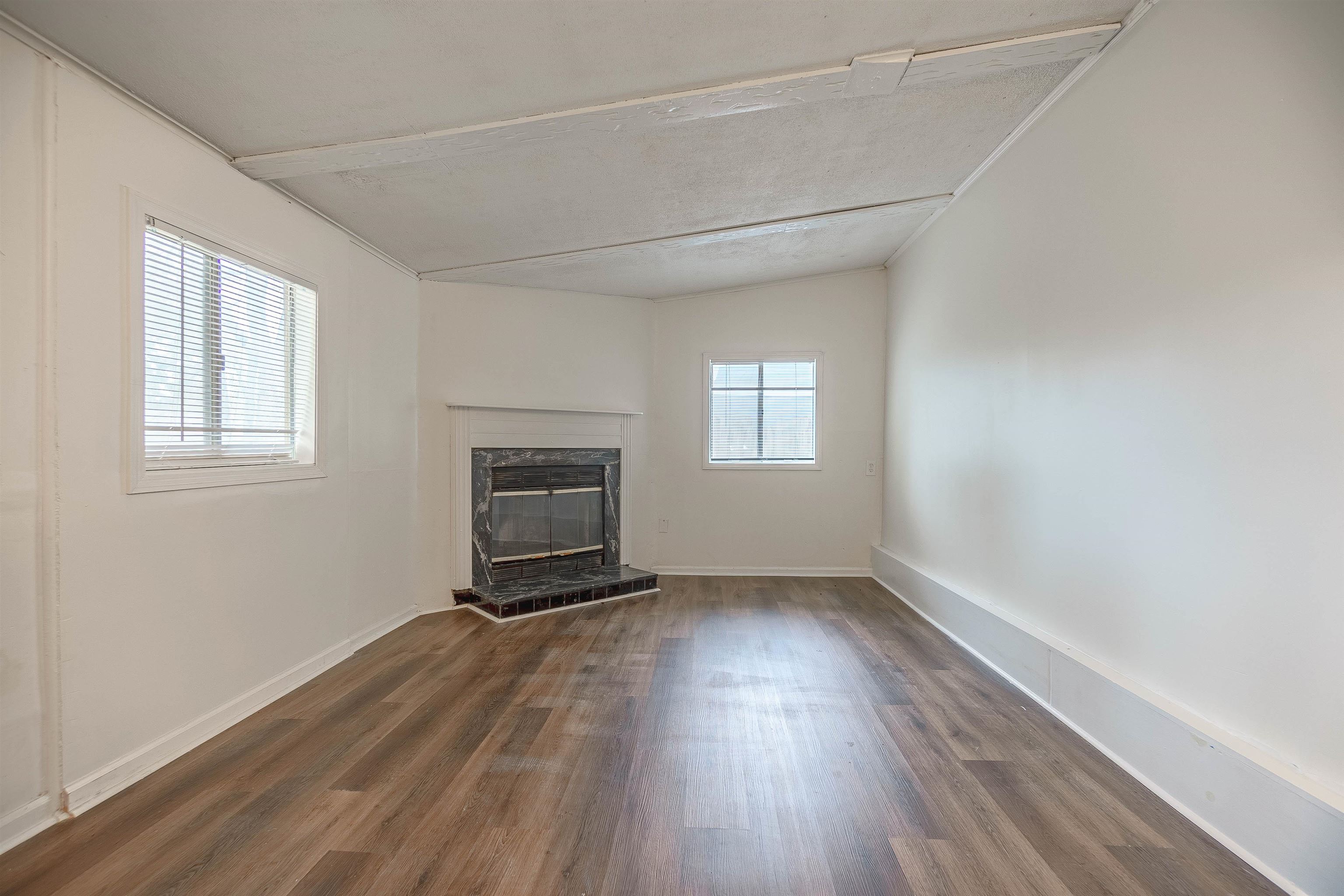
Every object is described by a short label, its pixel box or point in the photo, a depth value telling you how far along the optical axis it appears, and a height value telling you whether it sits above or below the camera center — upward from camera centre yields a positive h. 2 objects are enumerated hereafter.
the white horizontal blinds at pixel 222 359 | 2.34 +0.32
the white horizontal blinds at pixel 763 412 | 5.74 +0.26
